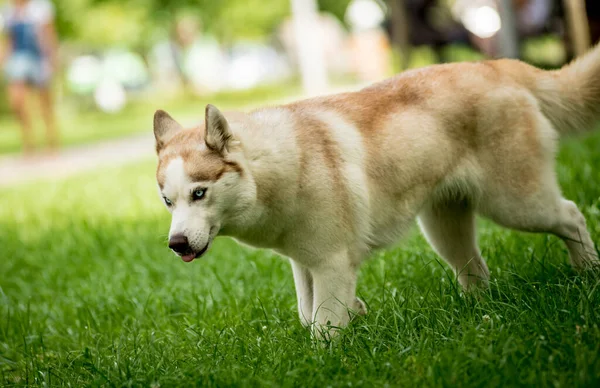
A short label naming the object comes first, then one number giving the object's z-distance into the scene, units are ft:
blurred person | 83.87
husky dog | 24.25
